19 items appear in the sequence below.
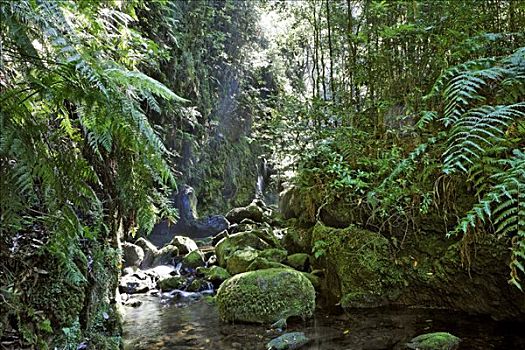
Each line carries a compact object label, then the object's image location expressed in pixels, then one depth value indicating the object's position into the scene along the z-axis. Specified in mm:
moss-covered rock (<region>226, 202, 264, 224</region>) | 11958
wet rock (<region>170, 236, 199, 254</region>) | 9914
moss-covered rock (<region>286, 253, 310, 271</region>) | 6793
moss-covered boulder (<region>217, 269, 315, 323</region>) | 5148
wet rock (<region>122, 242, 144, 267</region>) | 8898
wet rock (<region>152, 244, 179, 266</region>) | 9359
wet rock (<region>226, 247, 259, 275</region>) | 7195
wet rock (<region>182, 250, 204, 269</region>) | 8898
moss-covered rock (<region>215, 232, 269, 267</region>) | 8055
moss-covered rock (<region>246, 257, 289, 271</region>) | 6422
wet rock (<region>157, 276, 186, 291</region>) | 7590
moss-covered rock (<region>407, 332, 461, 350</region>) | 3750
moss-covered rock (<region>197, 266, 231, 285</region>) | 7469
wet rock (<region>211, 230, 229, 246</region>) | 10344
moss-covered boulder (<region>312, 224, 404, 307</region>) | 5359
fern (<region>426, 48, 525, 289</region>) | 2334
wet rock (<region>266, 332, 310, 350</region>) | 4141
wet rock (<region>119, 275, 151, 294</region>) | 7480
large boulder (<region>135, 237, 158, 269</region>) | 9398
